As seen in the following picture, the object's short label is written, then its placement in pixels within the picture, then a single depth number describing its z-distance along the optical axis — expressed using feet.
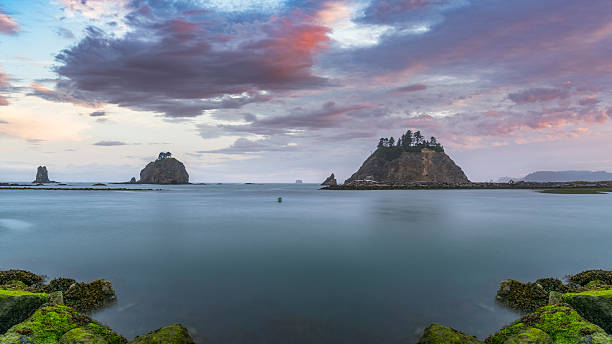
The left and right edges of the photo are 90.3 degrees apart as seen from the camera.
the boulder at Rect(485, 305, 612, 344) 23.82
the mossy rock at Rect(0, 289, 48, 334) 27.71
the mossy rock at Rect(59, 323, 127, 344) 23.89
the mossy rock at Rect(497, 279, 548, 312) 35.78
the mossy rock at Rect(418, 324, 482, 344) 25.03
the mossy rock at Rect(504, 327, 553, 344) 23.82
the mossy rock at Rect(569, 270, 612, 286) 42.41
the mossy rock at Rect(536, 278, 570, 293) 39.89
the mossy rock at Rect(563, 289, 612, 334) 27.27
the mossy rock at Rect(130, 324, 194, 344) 24.71
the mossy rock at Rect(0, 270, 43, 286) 42.30
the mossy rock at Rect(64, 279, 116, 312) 35.37
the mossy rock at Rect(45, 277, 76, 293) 39.12
